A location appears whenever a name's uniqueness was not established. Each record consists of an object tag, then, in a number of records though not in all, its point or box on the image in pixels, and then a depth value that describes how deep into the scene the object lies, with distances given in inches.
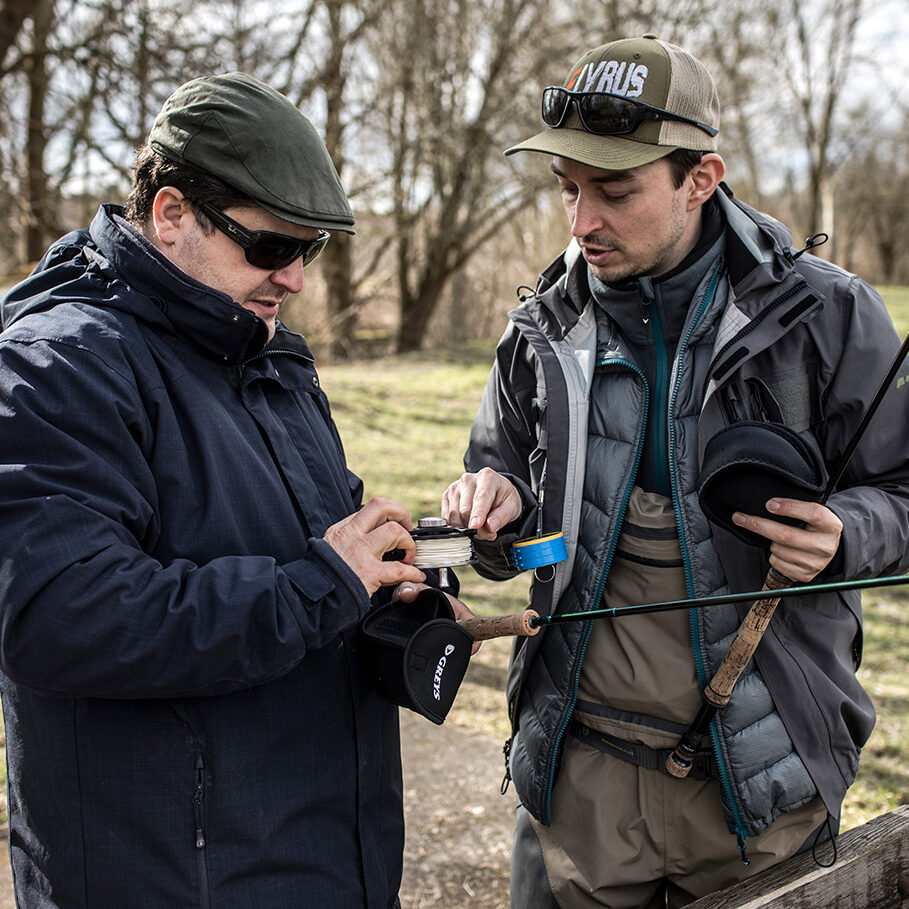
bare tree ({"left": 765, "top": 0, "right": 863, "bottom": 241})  972.6
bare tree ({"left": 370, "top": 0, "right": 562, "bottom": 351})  613.6
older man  61.4
